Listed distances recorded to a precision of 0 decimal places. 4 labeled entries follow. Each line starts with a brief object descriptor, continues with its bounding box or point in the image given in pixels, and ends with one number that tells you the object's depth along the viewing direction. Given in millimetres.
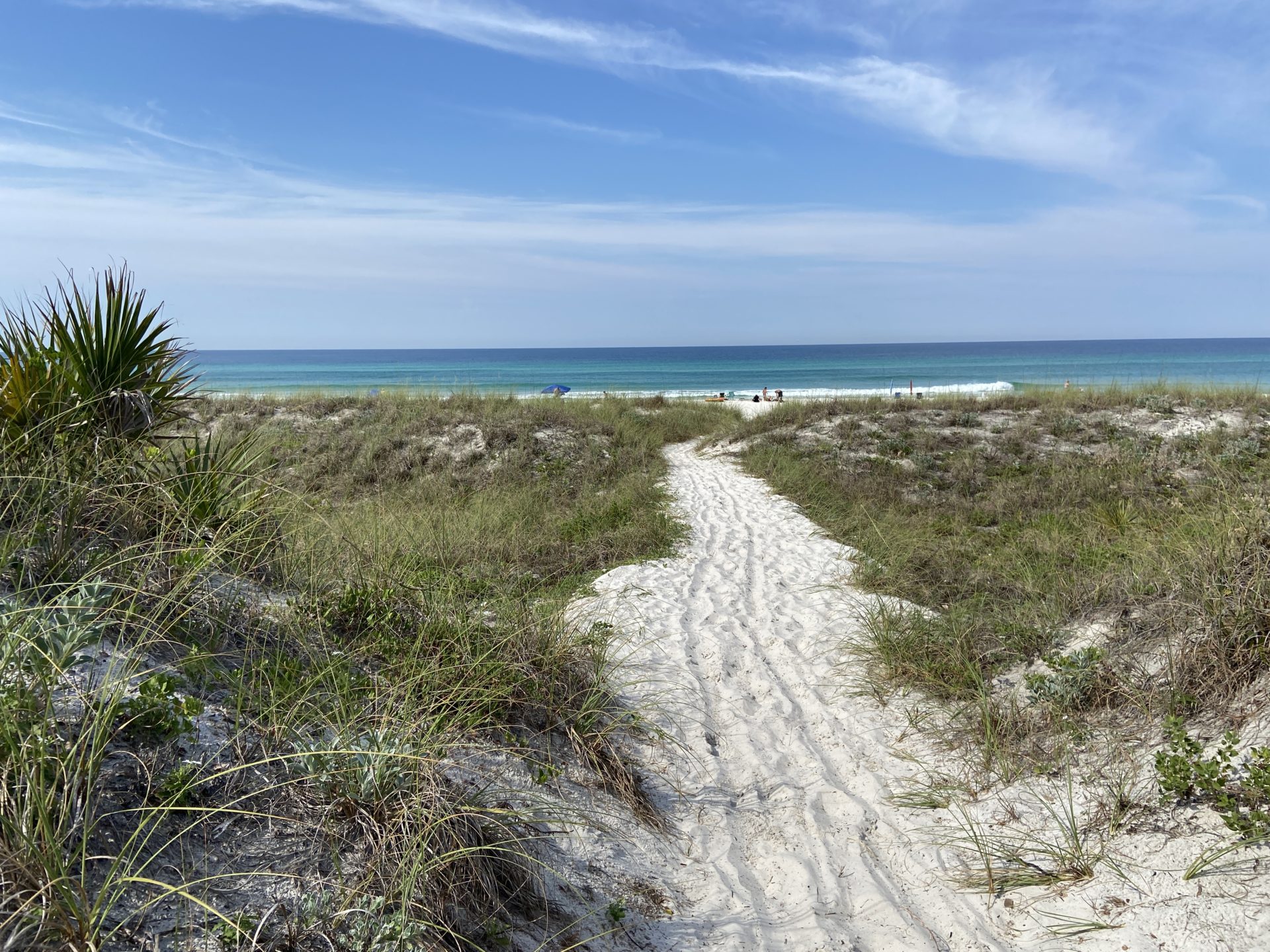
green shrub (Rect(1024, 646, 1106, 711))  4848
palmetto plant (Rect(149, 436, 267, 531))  4938
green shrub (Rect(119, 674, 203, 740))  3025
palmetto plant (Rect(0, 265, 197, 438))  4844
